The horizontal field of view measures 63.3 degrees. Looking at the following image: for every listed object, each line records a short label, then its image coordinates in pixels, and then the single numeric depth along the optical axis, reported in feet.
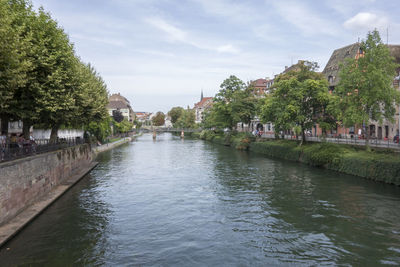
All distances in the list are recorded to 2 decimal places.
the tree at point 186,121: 489.67
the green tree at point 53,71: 73.00
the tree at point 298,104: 128.77
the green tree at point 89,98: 89.75
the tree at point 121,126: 313.48
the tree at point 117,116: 317.44
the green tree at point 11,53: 50.41
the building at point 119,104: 503.20
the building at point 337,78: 143.62
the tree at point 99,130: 198.32
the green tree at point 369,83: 100.17
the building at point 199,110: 608.43
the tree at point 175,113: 621.72
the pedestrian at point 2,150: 49.40
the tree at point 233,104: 216.80
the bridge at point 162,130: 448.49
